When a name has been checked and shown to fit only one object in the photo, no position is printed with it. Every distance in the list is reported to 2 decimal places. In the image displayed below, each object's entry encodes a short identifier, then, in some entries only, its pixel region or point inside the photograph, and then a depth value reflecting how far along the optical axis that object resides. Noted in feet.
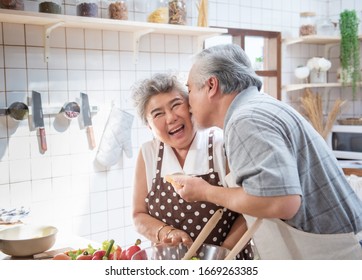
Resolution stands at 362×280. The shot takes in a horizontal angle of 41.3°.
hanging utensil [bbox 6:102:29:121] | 6.67
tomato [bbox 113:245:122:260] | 4.01
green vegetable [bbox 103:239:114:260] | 4.04
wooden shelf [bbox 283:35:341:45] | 10.30
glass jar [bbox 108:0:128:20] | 7.28
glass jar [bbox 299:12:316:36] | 10.41
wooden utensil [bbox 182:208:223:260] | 3.48
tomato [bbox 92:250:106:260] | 4.06
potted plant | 10.18
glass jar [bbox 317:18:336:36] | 10.72
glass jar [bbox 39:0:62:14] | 6.57
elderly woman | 4.68
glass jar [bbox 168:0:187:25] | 7.74
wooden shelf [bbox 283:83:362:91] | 10.44
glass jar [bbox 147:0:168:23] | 7.58
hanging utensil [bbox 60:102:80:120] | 7.16
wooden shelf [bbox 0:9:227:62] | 6.32
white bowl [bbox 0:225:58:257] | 4.65
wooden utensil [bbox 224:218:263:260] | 3.23
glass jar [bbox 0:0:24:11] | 6.17
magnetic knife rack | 6.99
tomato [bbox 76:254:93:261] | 4.07
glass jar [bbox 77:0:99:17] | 6.94
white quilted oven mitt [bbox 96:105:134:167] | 7.62
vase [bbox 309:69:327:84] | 10.69
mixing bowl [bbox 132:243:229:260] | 3.78
